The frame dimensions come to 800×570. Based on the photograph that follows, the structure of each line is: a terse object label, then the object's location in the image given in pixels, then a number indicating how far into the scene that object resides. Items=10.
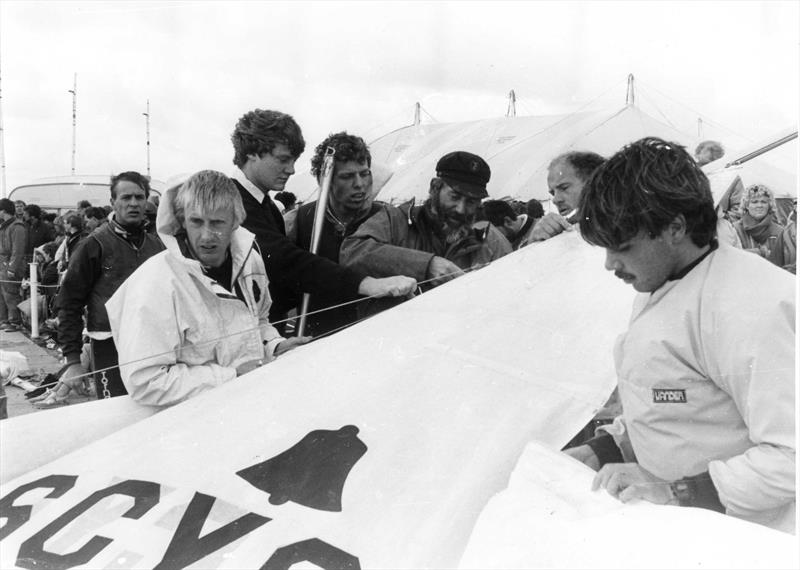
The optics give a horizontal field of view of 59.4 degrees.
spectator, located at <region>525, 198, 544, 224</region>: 4.04
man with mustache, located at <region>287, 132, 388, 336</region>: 3.17
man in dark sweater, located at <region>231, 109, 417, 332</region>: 2.71
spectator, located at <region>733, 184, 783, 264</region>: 2.71
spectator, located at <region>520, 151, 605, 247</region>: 2.84
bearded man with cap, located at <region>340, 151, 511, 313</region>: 2.71
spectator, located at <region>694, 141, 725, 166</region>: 3.05
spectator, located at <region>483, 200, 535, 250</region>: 3.72
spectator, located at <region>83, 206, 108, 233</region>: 6.59
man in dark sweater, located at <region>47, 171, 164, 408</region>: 3.21
